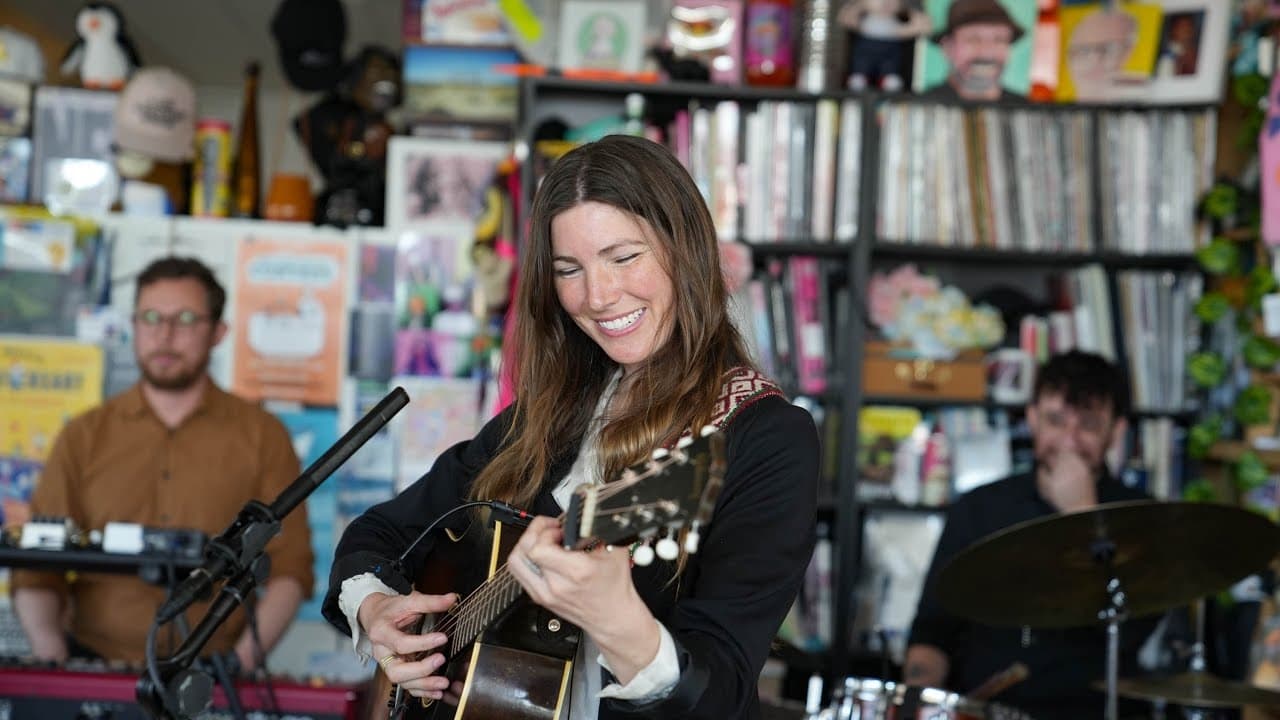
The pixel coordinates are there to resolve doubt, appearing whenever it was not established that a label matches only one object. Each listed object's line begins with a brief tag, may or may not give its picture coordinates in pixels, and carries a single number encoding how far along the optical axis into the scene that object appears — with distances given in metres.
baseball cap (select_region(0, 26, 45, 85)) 3.70
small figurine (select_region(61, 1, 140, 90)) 3.85
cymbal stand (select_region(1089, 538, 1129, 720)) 2.43
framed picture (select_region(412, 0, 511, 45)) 3.73
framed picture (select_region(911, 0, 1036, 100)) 3.43
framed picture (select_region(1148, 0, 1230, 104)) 3.34
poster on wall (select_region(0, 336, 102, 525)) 3.64
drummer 2.94
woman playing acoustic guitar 1.17
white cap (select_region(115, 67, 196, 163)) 3.70
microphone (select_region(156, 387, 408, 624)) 1.48
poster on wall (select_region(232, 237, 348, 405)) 3.73
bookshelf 3.37
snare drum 2.26
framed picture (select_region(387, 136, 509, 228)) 3.71
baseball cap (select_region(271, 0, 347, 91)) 4.15
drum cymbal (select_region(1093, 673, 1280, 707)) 2.35
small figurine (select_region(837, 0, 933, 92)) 3.44
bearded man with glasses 3.13
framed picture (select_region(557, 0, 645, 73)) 3.44
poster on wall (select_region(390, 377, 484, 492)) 3.65
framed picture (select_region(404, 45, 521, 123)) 3.74
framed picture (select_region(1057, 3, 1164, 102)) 3.42
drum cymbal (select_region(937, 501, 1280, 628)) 2.26
